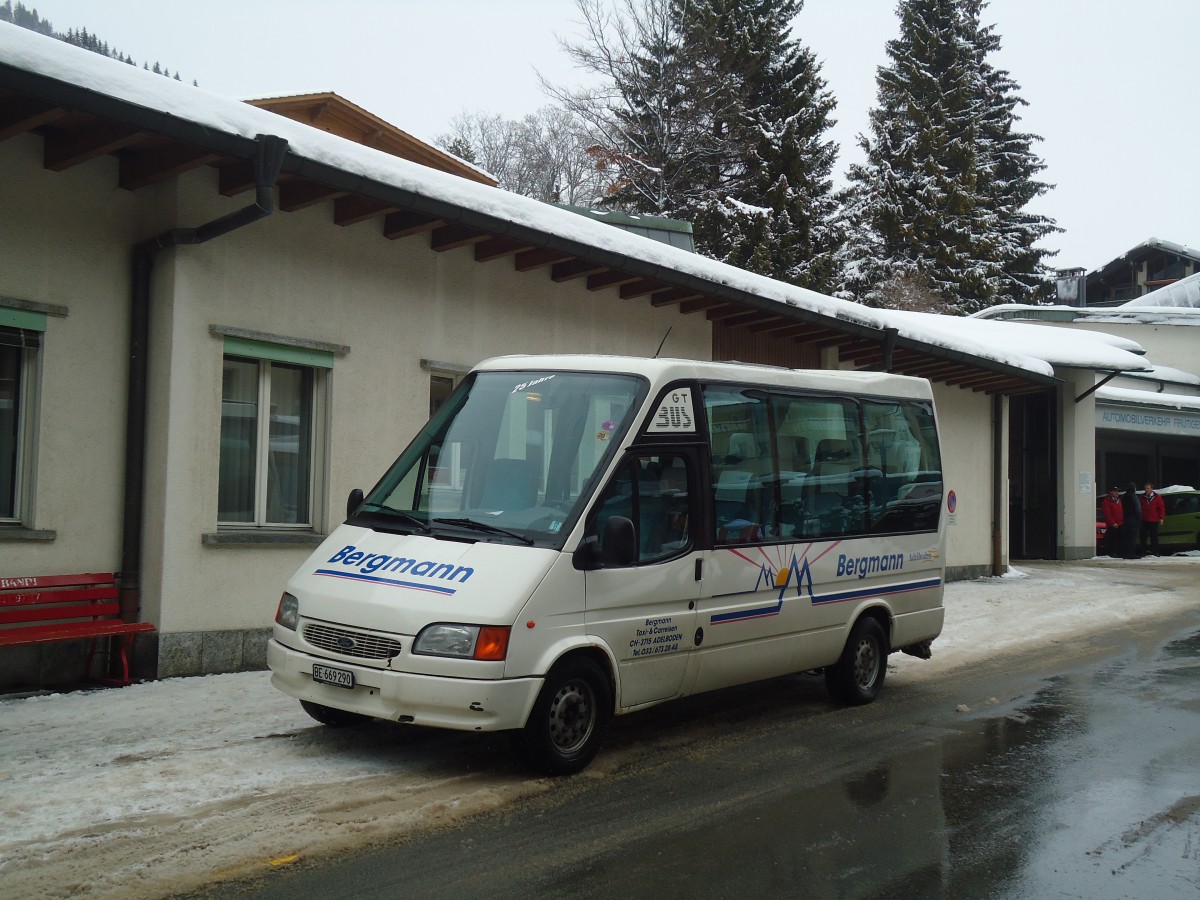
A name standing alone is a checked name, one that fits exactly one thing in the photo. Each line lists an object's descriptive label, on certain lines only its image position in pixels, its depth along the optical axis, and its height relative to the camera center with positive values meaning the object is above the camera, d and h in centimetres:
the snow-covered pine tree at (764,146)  3709 +1223
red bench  827 -92
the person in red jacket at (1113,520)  2727 -33
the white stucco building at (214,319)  848 +158
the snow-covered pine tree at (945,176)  4450 +1359
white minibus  620 -37
